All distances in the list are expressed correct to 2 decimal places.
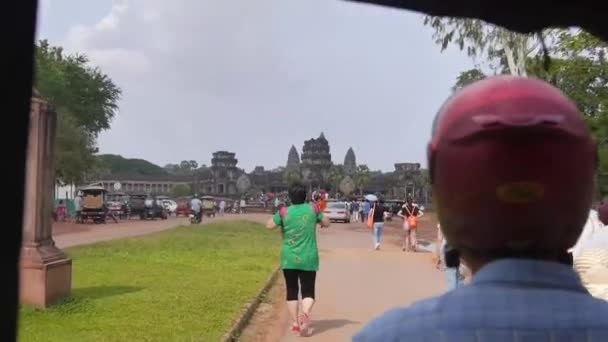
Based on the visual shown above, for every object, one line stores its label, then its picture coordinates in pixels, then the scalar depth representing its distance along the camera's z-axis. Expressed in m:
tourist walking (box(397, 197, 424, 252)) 20.48
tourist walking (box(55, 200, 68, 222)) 43.28
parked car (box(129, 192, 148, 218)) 51.12
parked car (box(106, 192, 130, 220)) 49.42
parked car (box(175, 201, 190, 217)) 59.75
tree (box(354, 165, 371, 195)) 86.44
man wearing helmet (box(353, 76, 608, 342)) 1.30
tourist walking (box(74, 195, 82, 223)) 42.84
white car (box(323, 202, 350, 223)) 45.25
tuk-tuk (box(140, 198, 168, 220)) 50.97
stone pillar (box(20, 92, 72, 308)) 9.34
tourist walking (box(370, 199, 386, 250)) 21.03
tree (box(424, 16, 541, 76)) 12.87
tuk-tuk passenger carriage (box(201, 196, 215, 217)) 58.53
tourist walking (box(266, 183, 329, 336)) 8.26
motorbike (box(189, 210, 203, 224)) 39.97
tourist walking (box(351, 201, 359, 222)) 53.74
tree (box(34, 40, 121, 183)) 45.31
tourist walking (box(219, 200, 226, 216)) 63.82
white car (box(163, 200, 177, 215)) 60.29
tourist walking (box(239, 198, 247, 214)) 70.81
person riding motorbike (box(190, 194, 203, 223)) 40.03
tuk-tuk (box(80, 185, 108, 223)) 42.28
